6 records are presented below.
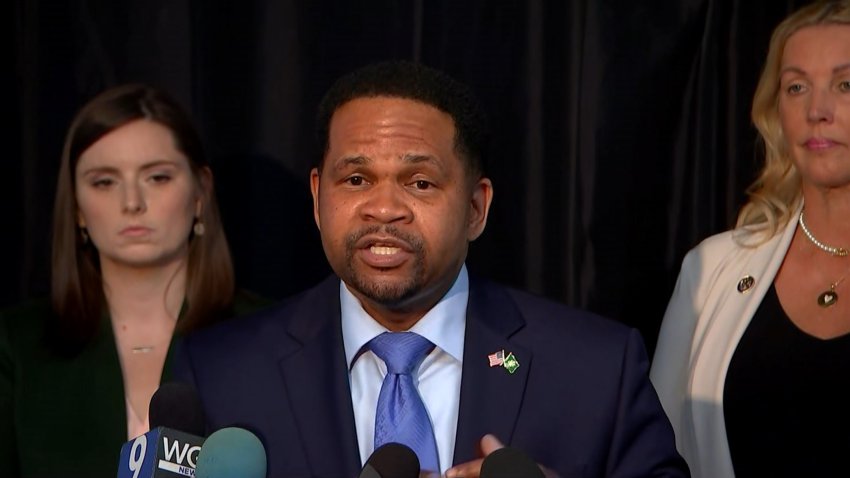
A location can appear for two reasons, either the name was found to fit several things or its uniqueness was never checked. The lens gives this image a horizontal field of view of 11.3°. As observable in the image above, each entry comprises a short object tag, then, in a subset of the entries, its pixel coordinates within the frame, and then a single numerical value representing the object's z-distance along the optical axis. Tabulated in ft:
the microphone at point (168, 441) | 12.43
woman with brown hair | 14.57
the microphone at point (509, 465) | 12.19
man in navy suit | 13.30
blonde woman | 14.30
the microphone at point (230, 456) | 12.36
